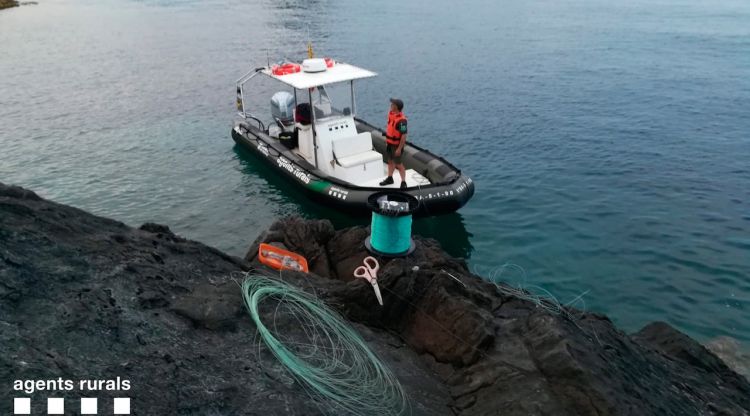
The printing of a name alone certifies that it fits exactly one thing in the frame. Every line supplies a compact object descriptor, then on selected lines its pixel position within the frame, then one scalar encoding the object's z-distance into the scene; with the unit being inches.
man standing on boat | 466.9
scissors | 240.6
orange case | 308.6
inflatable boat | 492.4
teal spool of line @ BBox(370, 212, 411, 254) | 285.9
